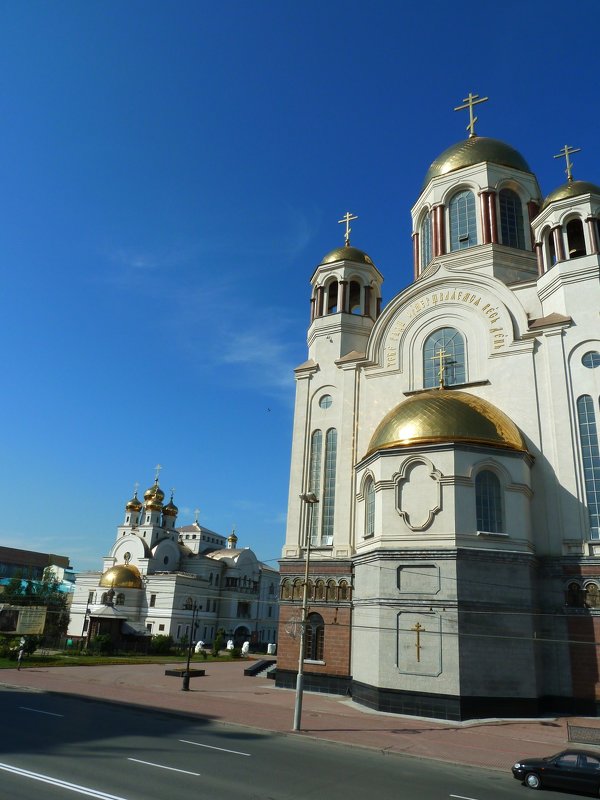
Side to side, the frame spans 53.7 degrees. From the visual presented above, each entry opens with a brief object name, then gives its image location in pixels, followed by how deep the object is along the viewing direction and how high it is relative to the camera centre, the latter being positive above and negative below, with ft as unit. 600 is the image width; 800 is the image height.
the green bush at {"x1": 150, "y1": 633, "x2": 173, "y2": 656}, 150.51 -7.58
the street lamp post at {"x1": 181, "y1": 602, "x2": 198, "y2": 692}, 79.92 -8.64
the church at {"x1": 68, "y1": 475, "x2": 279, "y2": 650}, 178.81 +8.92
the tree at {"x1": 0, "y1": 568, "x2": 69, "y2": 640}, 179.14 +2.48
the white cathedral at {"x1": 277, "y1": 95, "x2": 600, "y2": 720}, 65.51 +19.78
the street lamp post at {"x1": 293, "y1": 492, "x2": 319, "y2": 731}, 53.72 -5.17
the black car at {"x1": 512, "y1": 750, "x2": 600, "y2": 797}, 37.52 -8.29
